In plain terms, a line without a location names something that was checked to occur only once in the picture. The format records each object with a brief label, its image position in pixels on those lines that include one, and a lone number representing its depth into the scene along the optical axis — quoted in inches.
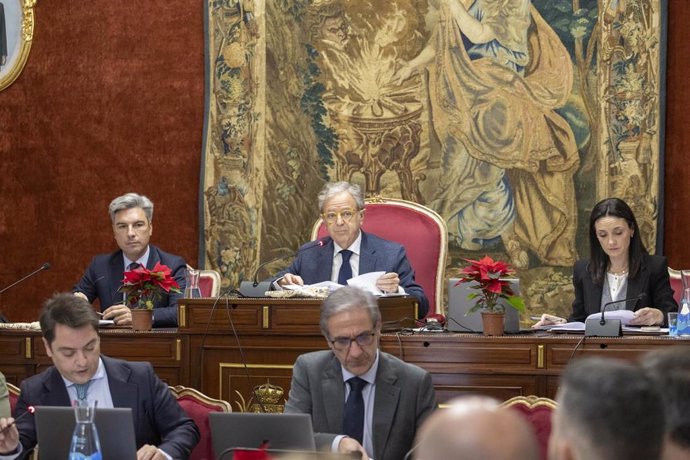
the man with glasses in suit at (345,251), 510.2
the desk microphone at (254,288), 454.7
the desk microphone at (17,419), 307.5
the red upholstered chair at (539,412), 314.4
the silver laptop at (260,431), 256.7
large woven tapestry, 590.5
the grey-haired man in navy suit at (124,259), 527.0
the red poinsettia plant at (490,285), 415.7
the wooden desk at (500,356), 405.3
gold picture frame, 653.4
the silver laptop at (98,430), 273.5
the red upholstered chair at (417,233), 543.7
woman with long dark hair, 467.3
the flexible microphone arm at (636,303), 408.3
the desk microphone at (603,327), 406.2
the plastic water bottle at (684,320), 403.8
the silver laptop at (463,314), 429.1
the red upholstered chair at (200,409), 331.5
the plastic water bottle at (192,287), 465.8
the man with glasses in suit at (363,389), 329.7
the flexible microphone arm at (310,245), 509.3
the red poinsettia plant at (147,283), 470.9
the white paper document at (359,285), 452.9
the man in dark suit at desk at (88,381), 337.8
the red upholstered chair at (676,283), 500.0
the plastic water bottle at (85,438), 249.8
